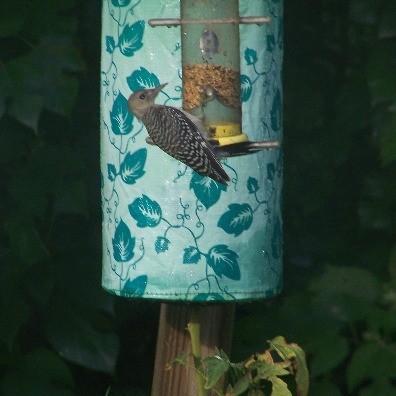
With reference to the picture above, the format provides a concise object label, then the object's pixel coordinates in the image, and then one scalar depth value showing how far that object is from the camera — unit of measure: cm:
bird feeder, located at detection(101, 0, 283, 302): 799
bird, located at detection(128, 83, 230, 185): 797
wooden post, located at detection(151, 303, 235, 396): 818
